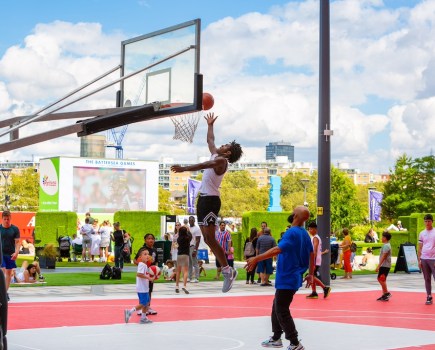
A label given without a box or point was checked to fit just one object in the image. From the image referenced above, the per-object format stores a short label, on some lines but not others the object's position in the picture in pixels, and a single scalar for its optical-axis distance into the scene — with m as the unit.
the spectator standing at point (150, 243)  16.87
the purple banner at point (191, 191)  52.53
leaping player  10.78
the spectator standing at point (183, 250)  22.81
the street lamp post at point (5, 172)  68.19
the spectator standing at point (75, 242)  38.45
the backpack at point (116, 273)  27.12
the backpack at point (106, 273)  27.02
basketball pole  23.89
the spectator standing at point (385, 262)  20.83
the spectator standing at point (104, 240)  37.72
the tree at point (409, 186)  71.94
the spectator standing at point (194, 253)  26.31
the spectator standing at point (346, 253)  28.36
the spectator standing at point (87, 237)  36.17
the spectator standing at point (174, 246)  28.42
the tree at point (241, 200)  139.00
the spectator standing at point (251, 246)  27.26
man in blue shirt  11.21
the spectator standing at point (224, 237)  26.11
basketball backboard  12.70
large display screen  80.94
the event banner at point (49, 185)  79.00
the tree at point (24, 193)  106.00
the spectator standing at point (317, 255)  21.61
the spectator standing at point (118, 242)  30.58
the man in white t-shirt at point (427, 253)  19.42
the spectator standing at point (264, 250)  25.33
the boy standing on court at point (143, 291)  15.25
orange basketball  11.69
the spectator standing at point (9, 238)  17.34
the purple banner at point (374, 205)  58.47
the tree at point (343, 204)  83.25
